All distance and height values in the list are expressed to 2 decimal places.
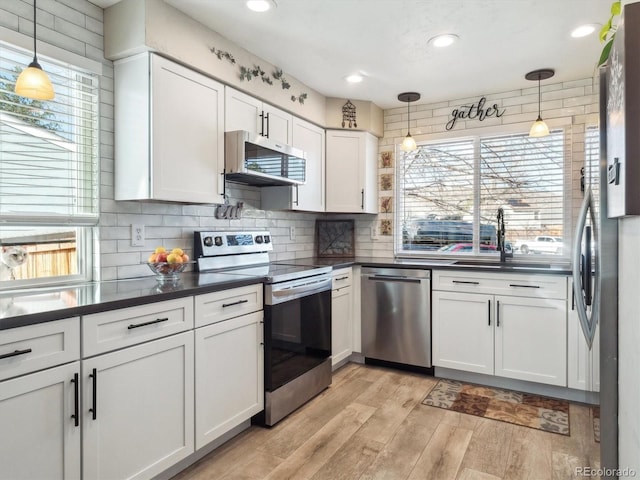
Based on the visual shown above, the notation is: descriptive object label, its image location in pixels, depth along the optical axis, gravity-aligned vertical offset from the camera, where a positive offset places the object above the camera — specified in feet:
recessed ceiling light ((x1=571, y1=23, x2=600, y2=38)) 8.17 +4.29
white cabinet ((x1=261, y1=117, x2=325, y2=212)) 10.86 +1.58
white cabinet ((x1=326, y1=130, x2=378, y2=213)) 12.69 +2.10
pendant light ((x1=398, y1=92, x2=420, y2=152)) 11.76 +4.33
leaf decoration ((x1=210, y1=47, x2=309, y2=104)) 8.57 +3.88
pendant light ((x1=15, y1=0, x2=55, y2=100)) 5.23 +1.99
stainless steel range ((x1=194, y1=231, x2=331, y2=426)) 8.15 -1.71
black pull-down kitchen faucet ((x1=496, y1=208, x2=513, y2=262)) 11.80 -0.13
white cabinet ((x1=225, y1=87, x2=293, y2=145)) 8.86 +2.87
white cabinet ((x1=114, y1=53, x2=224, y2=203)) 7.22 +2.00
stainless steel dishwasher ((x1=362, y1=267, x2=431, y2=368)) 11.07 -2.20
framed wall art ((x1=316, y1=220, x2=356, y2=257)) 13.83 -0.03
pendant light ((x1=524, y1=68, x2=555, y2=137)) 10.08 +4.28
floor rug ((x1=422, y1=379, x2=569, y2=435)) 8.59 -3.89
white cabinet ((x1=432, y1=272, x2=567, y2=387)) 9.64 -2.39
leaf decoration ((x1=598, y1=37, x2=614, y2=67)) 4.71 +2.23
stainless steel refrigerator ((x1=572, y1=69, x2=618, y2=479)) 4.70 -0.75
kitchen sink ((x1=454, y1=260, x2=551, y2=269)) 10.55 -0.73
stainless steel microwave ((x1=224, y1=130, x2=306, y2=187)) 8.59 +1.76
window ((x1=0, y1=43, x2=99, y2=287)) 6.26 +1.03
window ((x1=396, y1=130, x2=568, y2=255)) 11.47 +1.34
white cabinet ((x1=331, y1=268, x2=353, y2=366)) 11.07 -2.23
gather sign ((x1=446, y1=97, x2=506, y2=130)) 12.17 +3.86
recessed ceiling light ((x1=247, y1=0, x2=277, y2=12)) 7.29 +4.25
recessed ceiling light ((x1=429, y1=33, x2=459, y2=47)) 8.61 +4.30
